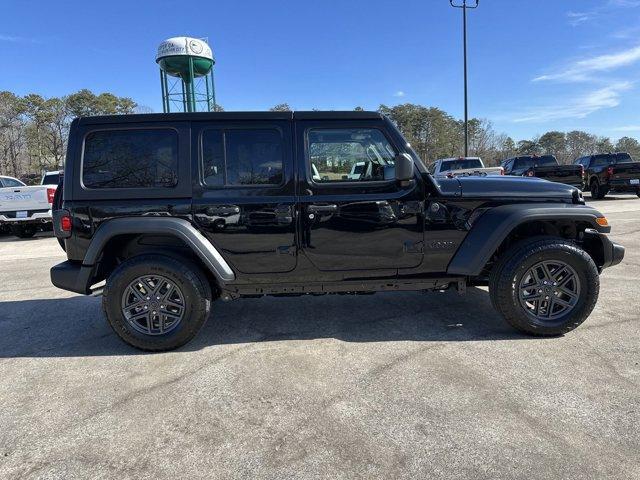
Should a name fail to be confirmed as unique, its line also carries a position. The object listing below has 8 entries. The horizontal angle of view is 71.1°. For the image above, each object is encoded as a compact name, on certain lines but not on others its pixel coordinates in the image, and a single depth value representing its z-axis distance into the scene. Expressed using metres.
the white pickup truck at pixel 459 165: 14.39
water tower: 26.14
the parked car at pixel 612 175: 15.98
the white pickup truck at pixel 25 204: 11.24
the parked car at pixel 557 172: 15.92
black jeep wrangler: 3.76
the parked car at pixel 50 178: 14.32
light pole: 21.55
